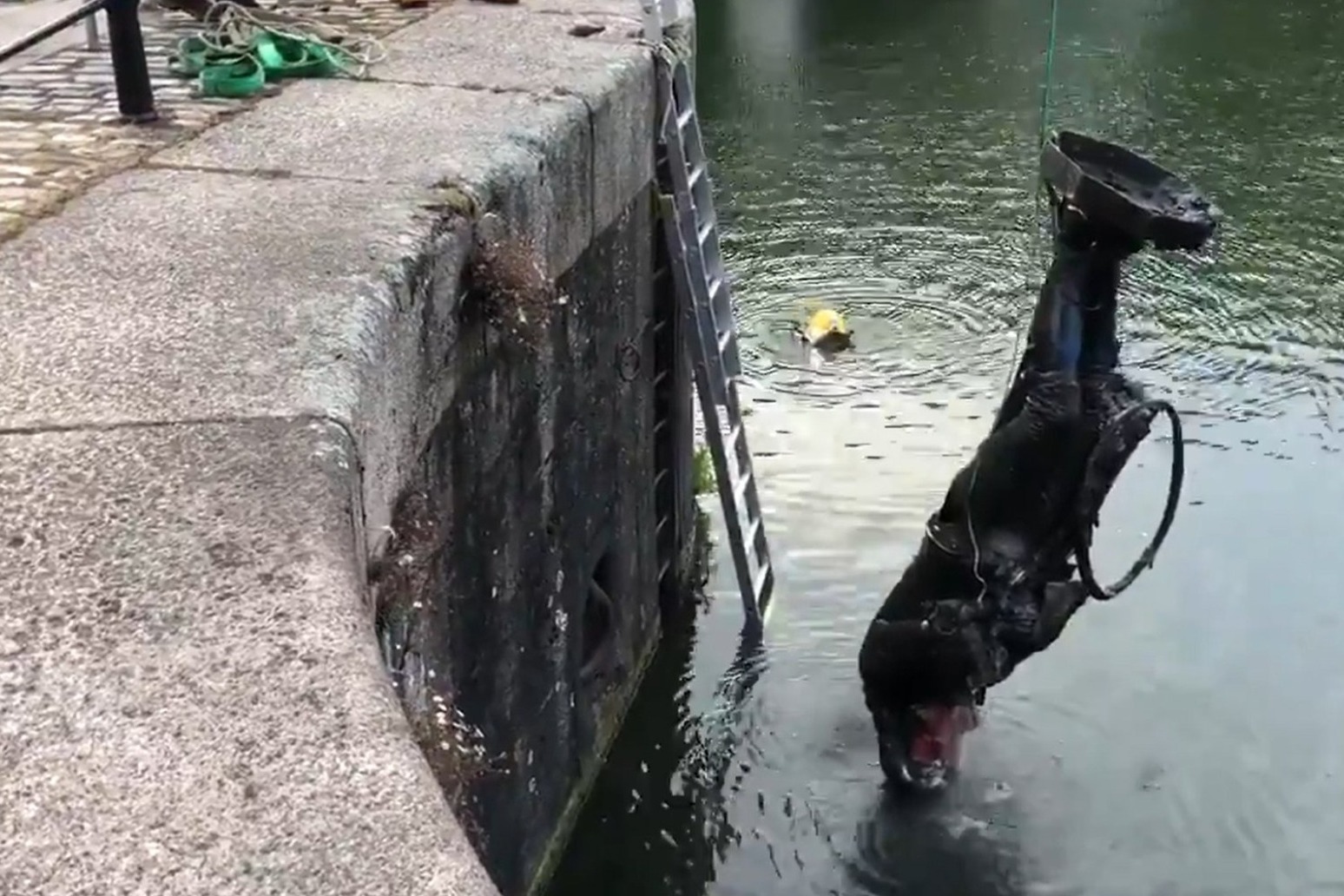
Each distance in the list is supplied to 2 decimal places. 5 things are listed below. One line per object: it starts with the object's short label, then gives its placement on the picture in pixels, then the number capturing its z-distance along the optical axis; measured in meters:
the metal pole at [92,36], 7.48
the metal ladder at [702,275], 7.81
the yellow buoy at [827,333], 12.75
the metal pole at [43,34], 5.19
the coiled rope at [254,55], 6.42
